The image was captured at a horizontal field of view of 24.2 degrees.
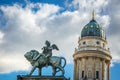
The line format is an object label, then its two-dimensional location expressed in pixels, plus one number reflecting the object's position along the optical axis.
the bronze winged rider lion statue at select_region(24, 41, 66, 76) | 33.73
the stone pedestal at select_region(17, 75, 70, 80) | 33.37
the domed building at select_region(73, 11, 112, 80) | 69.77
